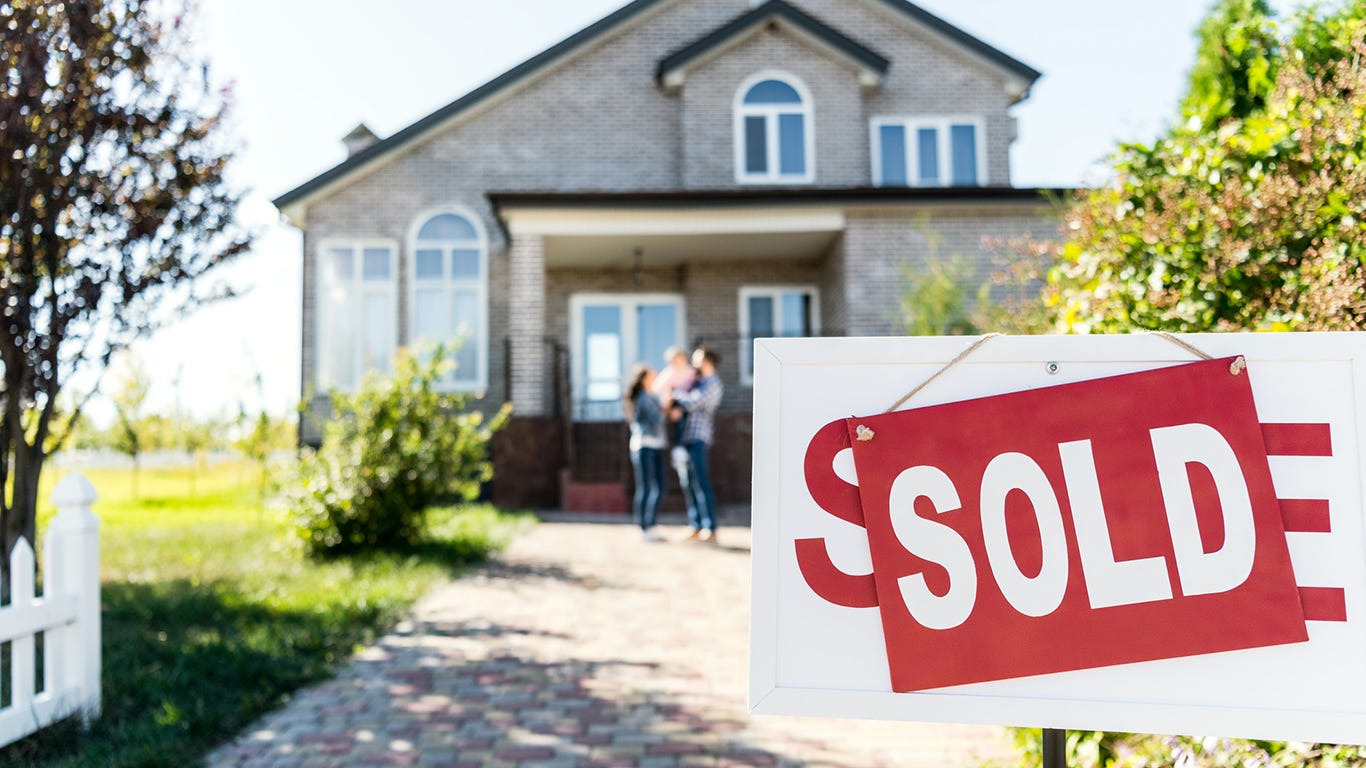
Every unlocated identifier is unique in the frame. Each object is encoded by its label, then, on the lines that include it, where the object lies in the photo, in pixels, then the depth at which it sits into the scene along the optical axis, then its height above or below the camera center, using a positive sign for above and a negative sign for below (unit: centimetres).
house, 1570 +407
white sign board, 146 -22
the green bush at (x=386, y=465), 802 -34
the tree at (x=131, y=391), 1895 +68
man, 940 -7
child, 986 +44
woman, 956 -26
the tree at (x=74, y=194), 475 +122
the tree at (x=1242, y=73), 394 +147
